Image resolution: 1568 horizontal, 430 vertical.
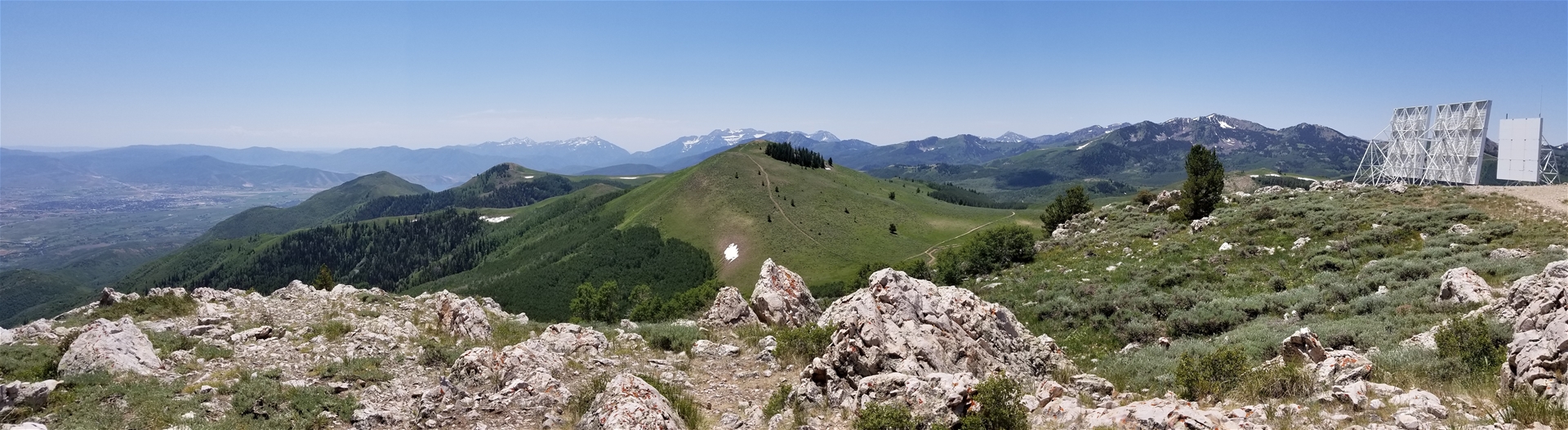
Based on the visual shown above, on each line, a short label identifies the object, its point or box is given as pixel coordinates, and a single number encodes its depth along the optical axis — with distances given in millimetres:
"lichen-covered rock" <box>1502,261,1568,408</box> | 9117
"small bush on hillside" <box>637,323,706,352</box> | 18909
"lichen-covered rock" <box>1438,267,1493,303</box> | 15805
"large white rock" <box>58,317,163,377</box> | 13859
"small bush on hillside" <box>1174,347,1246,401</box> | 11414
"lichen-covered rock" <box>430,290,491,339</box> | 21547
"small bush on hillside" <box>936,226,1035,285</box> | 46906
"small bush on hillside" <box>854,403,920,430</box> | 9914
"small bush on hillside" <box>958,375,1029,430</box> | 9789
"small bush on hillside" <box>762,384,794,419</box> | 12609
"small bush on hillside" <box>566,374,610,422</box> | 12352
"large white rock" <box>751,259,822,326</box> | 23547
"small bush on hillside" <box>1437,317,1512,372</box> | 11195
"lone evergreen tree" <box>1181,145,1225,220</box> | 46812
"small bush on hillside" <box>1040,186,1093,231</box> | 62803
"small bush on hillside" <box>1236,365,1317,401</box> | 10883
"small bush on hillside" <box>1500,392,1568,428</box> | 8258
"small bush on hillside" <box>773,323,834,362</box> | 16672
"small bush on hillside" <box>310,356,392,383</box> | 14453
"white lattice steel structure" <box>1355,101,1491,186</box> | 59875
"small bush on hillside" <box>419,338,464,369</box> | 16281
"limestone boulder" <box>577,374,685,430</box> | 10375
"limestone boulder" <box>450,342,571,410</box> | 13024
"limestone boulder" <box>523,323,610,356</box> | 17750
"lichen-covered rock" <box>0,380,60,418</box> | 11539
